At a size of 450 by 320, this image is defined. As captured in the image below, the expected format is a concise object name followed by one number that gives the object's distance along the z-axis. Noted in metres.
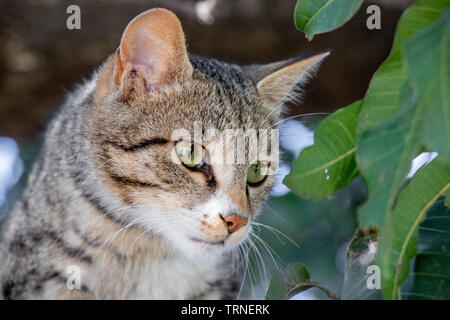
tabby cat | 0.59
